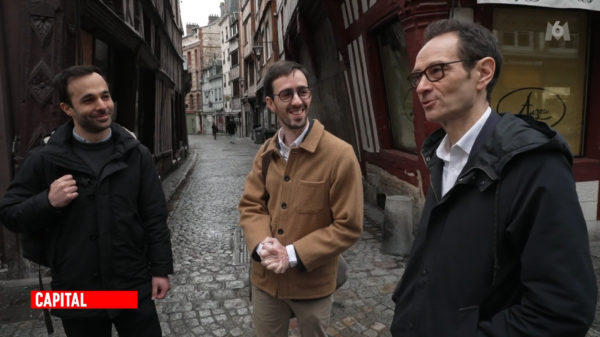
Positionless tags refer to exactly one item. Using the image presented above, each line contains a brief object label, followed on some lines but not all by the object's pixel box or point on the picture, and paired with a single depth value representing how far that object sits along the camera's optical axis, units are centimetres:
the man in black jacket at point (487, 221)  105
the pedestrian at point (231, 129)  3127
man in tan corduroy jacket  191
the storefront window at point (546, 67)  510
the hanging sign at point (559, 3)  429
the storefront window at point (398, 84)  611
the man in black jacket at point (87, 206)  195
